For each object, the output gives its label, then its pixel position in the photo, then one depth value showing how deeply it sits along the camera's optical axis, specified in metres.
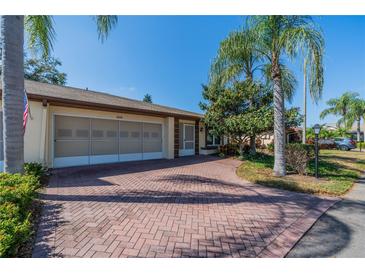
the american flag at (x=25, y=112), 5.21
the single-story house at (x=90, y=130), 8.30
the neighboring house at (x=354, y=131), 41.21
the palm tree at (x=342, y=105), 33.69
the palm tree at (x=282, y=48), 6.52
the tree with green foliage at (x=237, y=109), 12.26
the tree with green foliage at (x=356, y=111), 32.17
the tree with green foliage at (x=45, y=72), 25.09
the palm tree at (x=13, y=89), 4.80
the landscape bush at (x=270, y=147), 19.20
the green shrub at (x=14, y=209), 2.46
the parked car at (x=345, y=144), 25.61
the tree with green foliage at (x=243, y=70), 8.71
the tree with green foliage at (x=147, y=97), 55.45
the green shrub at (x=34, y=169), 6.16
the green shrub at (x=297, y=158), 8.74
